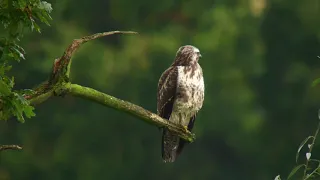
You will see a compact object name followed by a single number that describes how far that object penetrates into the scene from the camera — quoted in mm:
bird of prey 18219
